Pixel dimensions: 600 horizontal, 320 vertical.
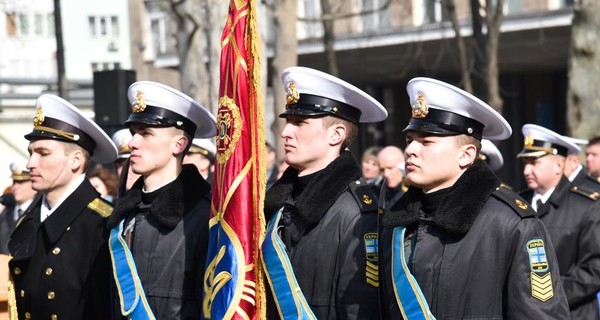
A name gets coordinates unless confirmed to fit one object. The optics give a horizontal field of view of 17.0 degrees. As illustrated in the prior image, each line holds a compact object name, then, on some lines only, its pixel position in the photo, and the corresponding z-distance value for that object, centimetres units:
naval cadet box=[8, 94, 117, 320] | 1131
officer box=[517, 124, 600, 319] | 1381
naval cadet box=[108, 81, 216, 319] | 1035
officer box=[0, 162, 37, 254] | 2149
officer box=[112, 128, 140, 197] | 1756
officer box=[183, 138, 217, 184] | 1821
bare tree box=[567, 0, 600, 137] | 2254
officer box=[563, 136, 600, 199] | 1503
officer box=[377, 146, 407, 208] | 2181
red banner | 974
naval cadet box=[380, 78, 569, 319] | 856
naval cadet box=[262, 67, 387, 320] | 945
